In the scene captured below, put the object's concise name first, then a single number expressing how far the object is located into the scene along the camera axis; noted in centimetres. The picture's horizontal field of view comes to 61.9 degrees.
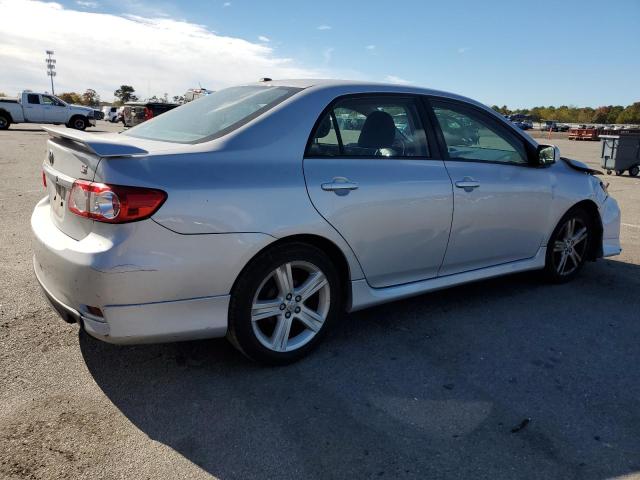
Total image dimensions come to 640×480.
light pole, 8038
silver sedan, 254
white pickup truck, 2686
